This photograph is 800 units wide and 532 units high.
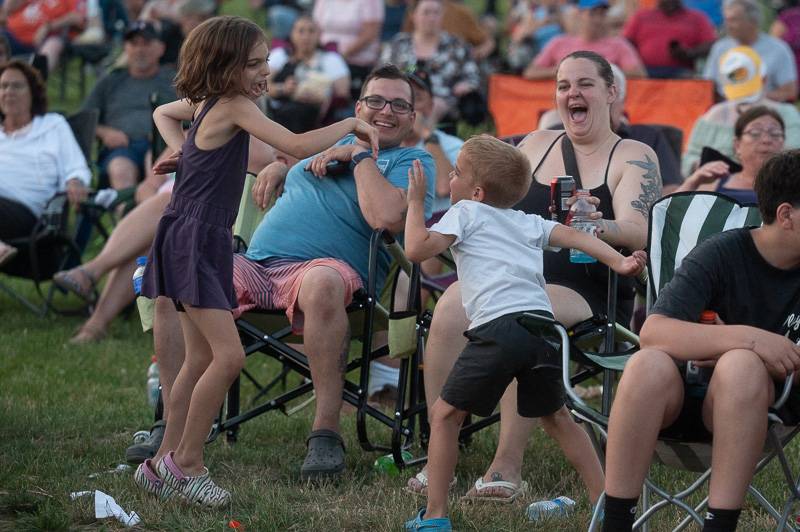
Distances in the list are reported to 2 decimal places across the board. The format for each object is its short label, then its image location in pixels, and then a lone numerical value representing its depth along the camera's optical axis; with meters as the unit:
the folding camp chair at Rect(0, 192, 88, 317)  13.55
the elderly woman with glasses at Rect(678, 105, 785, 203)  11.02
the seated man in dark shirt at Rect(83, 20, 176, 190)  15.77
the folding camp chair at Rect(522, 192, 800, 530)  6.43
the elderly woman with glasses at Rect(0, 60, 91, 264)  13.73
